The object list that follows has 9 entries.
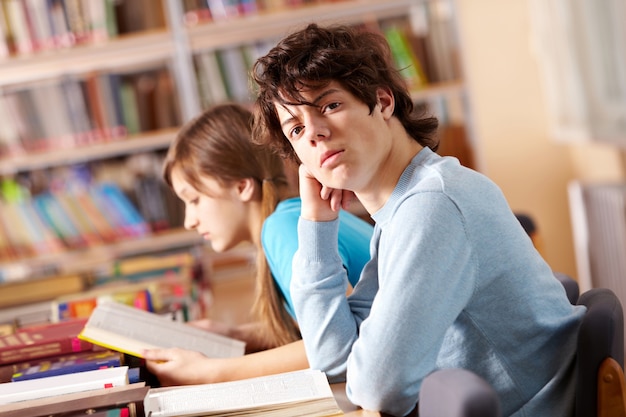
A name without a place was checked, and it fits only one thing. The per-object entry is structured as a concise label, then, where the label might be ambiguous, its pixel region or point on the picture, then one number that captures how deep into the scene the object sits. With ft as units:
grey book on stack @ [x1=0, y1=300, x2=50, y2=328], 11.50
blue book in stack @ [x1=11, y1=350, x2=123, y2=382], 8.15
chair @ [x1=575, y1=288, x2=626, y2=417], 7.16
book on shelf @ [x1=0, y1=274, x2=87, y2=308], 13.04
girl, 9.19
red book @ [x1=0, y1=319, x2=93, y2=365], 8.48
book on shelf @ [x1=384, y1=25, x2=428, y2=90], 17.51
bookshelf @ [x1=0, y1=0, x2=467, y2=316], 17.03
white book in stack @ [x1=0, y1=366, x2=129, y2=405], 7.70
